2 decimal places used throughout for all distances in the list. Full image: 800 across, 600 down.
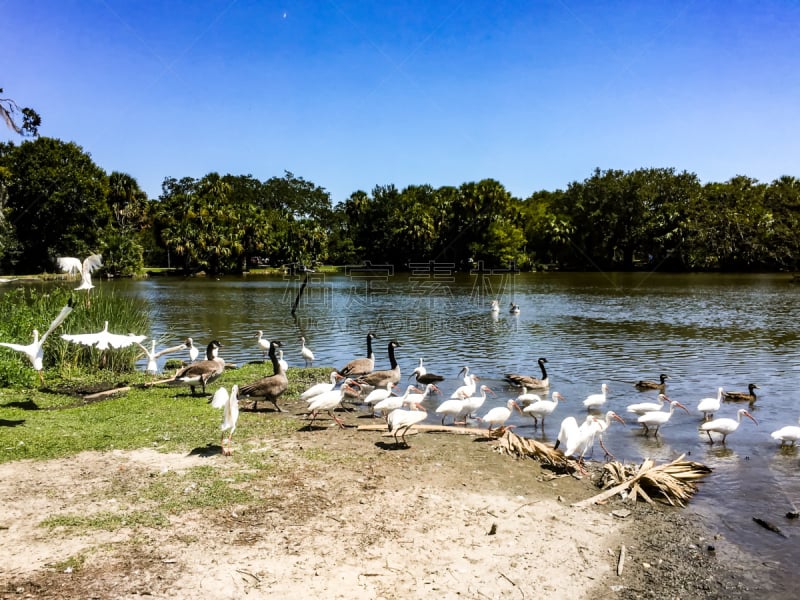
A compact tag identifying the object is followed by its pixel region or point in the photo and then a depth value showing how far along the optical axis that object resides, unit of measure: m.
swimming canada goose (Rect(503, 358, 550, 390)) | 17.53
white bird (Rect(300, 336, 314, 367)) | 20.94
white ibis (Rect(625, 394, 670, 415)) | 13.63
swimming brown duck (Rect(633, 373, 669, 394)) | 17.37
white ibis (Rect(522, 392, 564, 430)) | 13.22
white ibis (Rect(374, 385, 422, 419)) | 11.95
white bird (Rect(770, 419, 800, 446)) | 11.64
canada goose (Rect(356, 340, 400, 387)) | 15.91
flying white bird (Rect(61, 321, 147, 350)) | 13.35
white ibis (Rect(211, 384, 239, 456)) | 9.44
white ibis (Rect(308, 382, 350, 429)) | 11.46
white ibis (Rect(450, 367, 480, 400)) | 14.01
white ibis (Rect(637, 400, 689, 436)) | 12.62
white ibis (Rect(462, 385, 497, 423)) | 12.79
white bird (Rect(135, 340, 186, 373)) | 17.00
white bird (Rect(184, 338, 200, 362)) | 18.86
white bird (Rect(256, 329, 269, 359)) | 21.19
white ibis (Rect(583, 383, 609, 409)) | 14.98
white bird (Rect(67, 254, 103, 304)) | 18.00
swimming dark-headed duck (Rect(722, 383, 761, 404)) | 15.86
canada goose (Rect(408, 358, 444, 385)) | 18.00
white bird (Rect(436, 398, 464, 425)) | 12.46
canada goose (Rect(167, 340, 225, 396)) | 14.26
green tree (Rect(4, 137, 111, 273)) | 71.88
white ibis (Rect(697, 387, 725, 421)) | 13.66
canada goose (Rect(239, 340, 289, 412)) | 12.92
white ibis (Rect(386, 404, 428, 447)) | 10.70
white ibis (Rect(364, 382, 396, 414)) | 12.98
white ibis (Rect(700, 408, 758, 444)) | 12.09
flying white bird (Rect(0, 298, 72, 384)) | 12.37
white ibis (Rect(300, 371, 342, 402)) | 12.26
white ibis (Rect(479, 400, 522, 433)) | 11.98
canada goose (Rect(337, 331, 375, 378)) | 17.11
